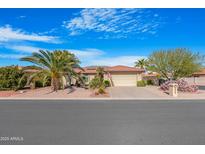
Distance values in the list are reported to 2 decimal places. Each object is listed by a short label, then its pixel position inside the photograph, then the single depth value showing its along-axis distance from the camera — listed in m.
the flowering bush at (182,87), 14.74
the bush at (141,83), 20.62
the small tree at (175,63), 19.66
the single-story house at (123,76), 21.84
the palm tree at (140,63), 35.85
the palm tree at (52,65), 14.41
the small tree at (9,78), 14.77
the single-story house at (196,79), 29.59
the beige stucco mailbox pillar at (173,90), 12.56
